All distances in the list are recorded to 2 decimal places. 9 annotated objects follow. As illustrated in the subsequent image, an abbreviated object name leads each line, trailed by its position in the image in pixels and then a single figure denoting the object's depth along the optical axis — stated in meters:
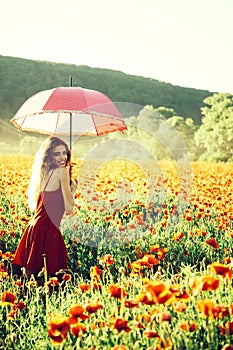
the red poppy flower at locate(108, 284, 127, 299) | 2.79
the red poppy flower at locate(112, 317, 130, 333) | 2.47
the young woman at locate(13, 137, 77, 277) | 5.14
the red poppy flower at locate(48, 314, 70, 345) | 2.48
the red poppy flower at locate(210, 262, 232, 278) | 2.60
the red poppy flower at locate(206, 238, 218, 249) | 3.64
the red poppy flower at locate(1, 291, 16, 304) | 3.19
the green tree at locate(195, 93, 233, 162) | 28.06
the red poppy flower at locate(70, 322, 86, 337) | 2.59
